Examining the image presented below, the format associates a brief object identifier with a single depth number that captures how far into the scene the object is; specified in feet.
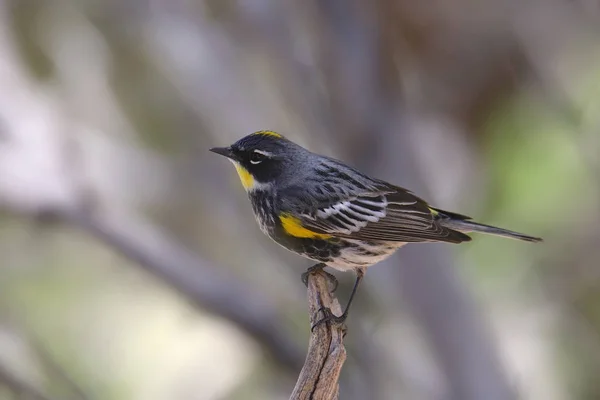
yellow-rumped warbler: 23.09
